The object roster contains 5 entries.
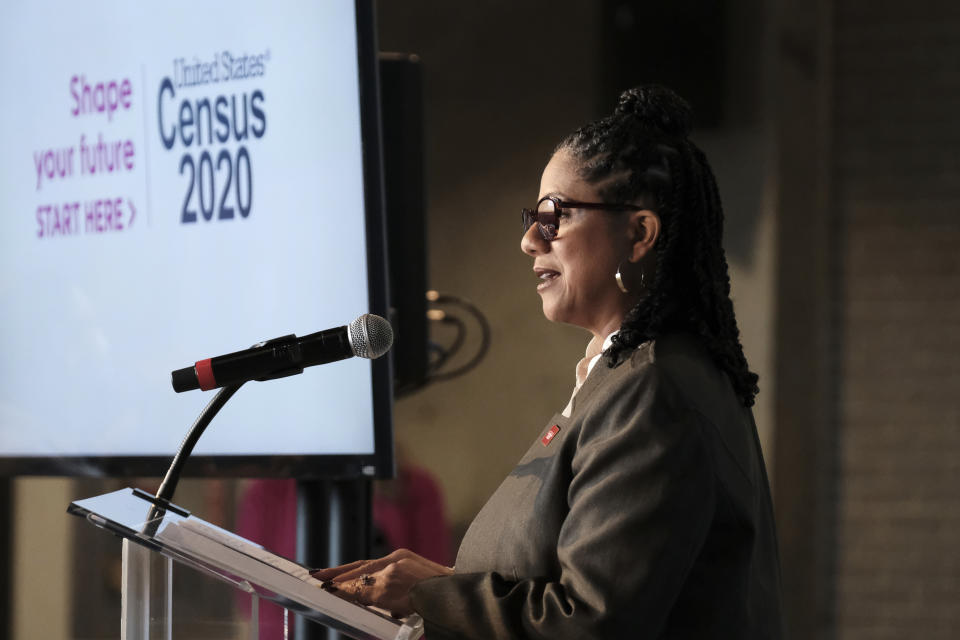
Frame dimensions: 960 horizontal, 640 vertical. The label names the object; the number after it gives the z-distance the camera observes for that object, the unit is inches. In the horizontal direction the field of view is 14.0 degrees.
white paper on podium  163.5
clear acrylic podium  163.7
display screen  191.6
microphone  167.6
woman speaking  161.6
